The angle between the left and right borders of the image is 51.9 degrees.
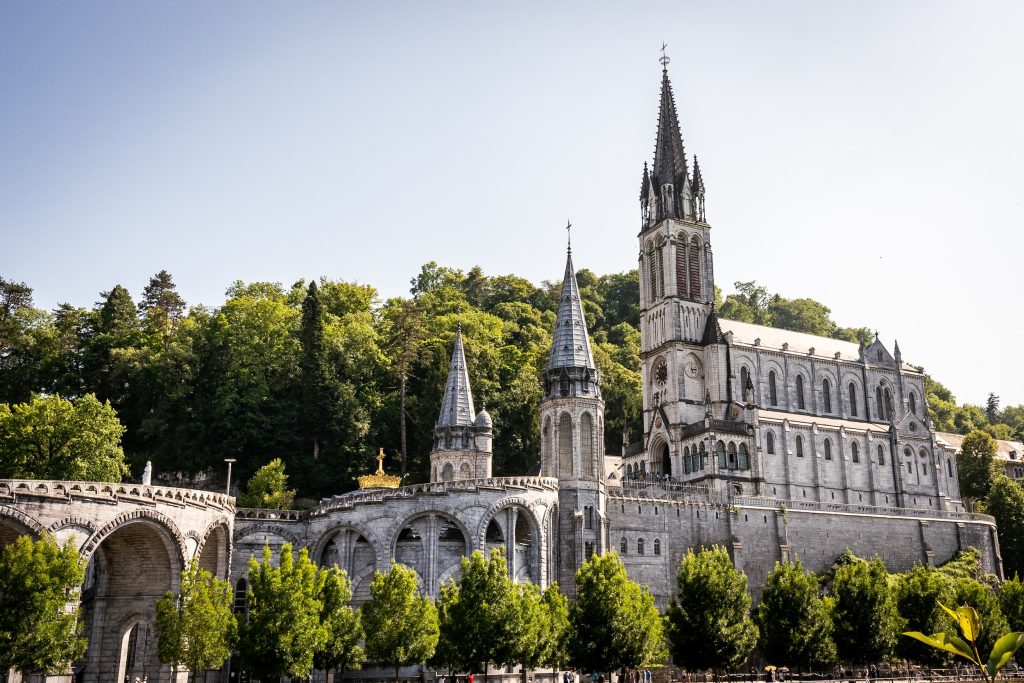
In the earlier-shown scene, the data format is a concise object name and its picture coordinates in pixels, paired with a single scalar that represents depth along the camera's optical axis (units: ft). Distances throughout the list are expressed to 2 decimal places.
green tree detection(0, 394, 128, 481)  189.78
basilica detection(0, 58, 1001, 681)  147.64
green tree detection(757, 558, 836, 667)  155.63
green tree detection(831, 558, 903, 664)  160.45
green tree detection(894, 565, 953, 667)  163.63
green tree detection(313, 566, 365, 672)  135.74
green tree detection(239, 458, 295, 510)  200.03
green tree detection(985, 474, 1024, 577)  254.88
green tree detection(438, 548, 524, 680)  134.72
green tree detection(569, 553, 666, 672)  141.69
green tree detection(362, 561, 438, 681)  136.36
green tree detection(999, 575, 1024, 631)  172.86
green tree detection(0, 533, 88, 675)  116.37
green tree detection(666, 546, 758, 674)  150.10
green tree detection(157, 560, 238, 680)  130.11
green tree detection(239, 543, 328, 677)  127.03
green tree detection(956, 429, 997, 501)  292.40
